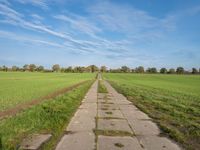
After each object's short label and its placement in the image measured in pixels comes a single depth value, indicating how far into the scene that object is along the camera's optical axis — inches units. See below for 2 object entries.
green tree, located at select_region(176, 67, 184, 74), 5428.4
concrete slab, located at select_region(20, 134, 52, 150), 147.4
